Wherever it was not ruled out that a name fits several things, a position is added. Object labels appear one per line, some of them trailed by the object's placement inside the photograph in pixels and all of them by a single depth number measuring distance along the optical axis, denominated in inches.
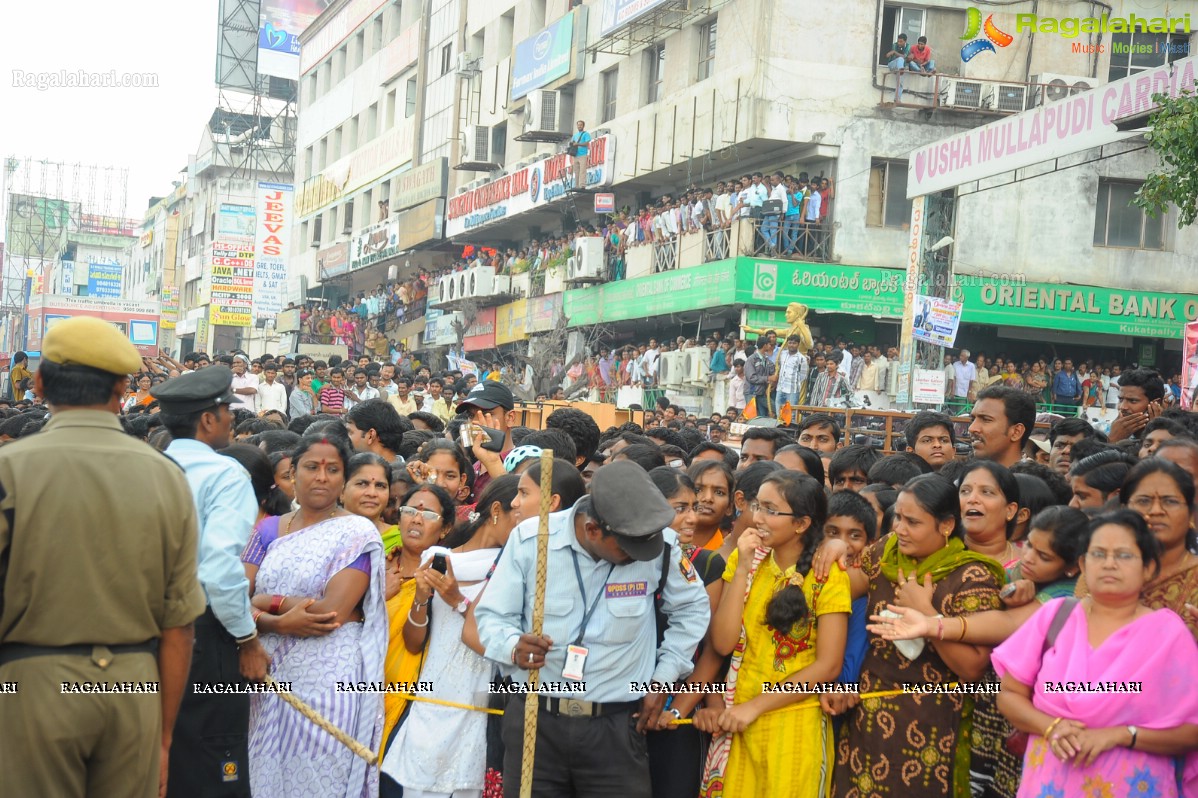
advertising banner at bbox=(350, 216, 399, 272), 1695.4
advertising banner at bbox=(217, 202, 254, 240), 1673.2
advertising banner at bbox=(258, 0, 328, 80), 2393.0
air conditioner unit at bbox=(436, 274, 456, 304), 1488.7
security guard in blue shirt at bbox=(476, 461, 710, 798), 181.5
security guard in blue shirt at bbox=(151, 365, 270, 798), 178.7
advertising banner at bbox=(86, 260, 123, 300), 3342.8
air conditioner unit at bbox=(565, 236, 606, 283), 1181.7
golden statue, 840.3
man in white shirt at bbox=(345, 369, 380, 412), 714.9
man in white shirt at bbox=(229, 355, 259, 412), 631.4
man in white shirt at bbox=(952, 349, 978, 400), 891.4
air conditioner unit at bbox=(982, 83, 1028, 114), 1000.9
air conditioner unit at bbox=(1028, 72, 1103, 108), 994.1
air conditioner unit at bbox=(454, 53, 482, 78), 1561.3
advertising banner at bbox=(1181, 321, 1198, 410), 544.4
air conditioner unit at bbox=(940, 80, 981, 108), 998.4
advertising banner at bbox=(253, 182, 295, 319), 1423.5
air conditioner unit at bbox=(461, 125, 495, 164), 1503.4
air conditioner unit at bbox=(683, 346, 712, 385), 961.5
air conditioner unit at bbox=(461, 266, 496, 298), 1403.8
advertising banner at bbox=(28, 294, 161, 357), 1991.9
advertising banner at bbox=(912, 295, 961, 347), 745.0
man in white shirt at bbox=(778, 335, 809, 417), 828.6
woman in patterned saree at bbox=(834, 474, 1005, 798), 187.9
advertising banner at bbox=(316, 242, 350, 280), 1902.1
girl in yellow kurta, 193.5
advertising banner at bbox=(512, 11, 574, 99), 1318.9
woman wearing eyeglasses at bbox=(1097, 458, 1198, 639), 180.2
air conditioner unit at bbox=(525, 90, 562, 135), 1343.5
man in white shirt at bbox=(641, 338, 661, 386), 1026.1
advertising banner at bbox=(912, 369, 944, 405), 757.9
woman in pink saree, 161.3
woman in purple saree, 194.2
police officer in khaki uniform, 143.5
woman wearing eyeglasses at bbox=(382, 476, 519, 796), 202.5
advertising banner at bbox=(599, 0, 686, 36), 1120.2
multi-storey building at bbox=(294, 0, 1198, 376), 995.9
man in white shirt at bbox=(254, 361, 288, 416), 660.7
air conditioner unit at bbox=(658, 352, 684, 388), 990.4
